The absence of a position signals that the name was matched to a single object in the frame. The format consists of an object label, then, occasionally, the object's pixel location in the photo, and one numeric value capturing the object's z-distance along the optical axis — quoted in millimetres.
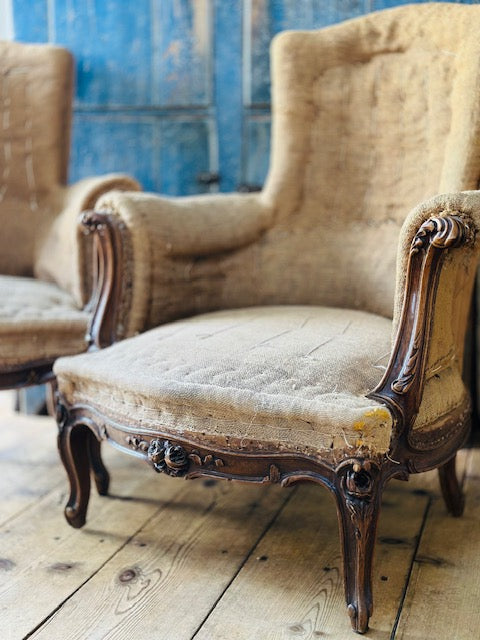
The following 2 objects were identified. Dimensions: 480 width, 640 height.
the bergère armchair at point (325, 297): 1170
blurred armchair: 1854
